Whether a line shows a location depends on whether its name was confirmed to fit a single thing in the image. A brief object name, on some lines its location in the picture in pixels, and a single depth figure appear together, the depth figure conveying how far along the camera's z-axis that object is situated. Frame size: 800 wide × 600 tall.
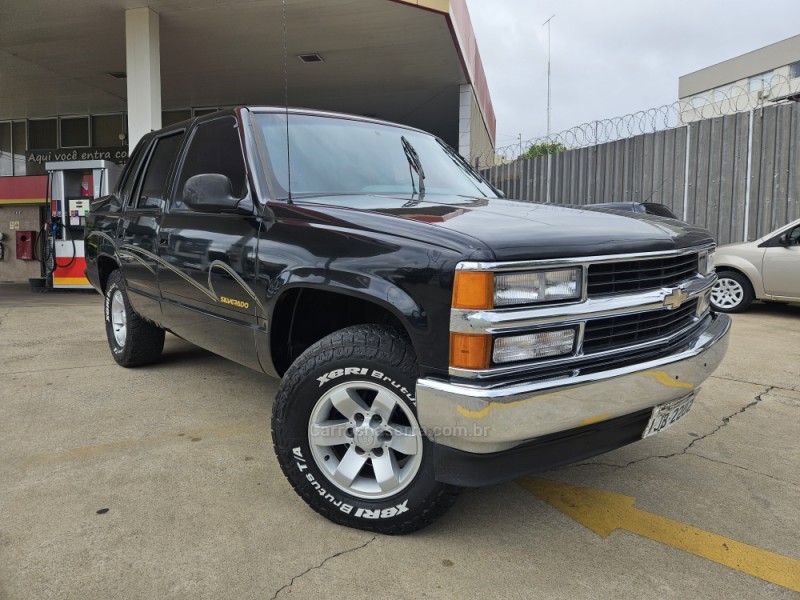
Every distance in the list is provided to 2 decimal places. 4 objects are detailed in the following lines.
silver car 7.65
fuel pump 10.50
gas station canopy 9.66
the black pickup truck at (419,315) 1.98
